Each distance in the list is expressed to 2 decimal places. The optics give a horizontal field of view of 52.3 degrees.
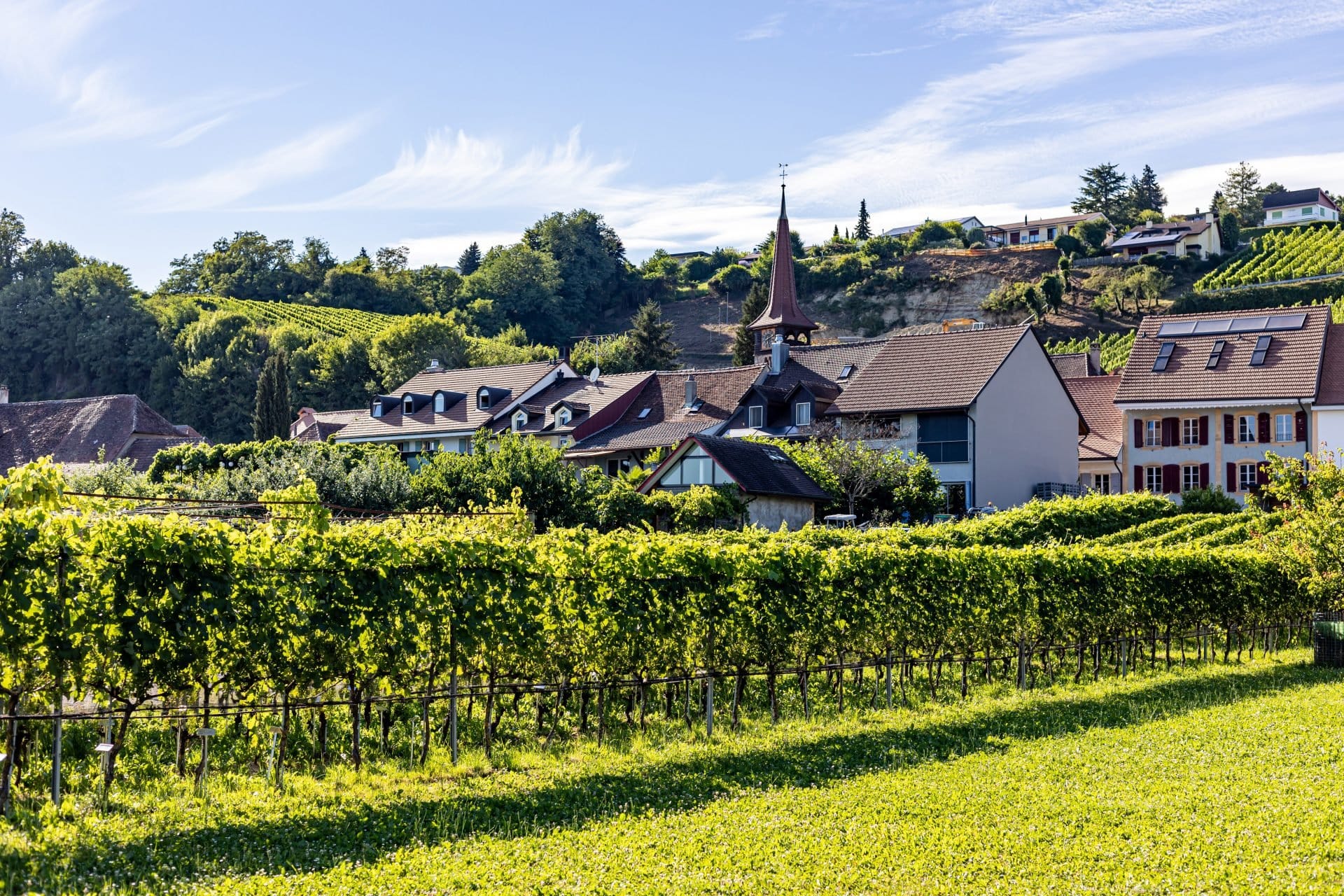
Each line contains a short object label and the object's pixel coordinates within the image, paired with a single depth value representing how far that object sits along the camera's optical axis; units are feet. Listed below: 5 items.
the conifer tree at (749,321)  294.25
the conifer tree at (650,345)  306.96
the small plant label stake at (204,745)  39.04
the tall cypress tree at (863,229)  522.47
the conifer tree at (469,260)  526.98
